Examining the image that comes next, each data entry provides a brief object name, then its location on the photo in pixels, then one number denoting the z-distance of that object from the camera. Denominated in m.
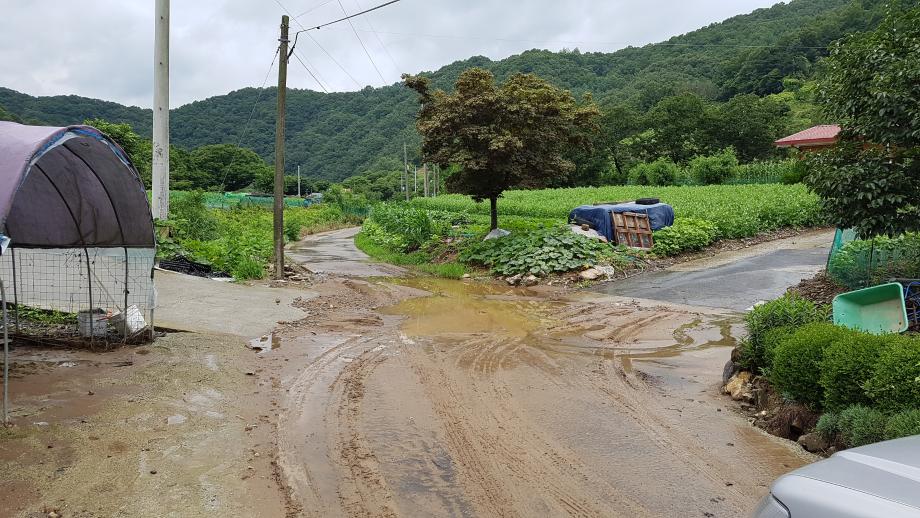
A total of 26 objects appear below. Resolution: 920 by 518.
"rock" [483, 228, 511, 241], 21.34
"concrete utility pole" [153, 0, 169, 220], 17.25
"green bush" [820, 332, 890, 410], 5.55
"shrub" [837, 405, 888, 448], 5.08
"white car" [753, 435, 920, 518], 2.27
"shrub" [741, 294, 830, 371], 7.43
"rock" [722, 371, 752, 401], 7.41
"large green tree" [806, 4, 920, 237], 7.98
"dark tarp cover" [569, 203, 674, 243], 21.23
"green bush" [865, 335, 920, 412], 5.07
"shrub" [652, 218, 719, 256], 20.59
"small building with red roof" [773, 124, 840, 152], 36.16
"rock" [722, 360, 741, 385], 7.86
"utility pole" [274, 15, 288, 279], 16.77
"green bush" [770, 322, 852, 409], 6.09
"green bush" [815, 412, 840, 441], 5.70
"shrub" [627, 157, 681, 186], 48.79
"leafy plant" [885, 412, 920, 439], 4.63
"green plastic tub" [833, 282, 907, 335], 8.34
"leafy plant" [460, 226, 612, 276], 18.00
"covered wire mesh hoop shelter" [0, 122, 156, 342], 7.61
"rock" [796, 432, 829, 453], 5.77
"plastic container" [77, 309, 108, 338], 8.60
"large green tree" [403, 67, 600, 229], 19.39
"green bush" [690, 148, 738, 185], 43.75
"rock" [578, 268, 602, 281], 17.34
